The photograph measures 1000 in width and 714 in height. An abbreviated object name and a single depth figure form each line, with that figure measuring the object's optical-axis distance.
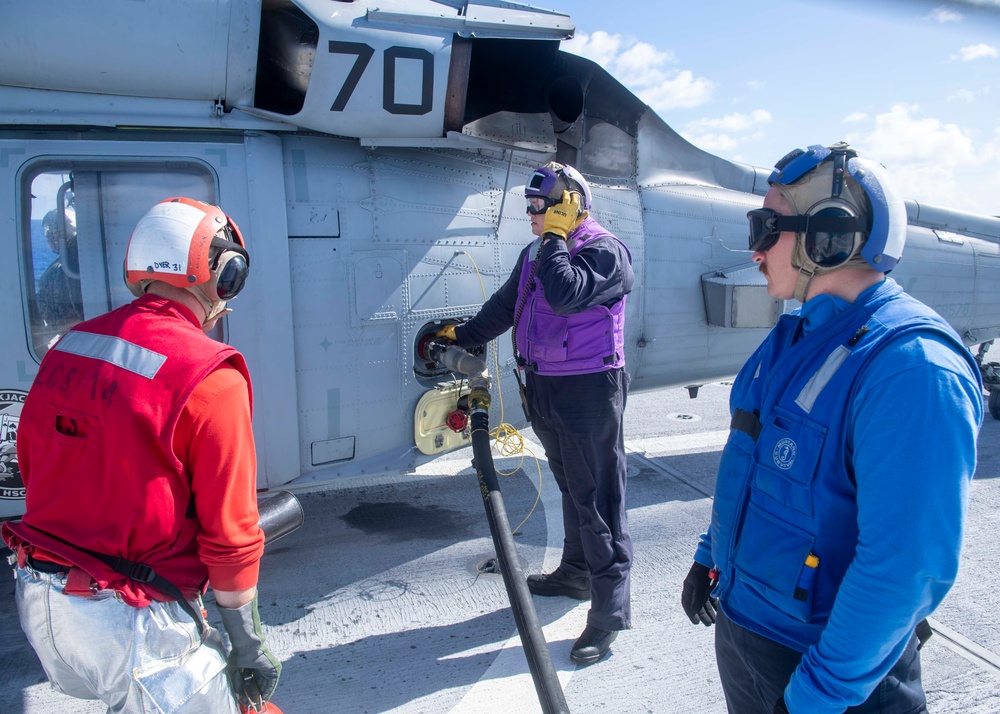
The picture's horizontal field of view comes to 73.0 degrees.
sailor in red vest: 1.64
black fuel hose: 2.09
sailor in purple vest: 3.01
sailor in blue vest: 1.29
